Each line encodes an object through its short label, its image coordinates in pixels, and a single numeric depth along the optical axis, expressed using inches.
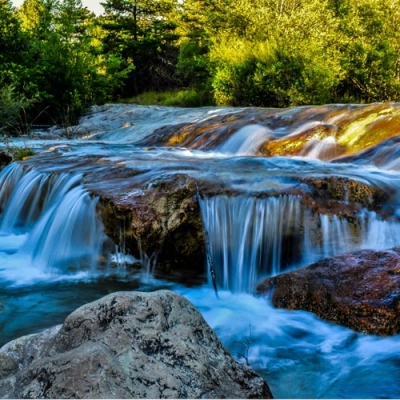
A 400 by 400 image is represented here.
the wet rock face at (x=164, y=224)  225.8
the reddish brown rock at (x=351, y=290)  163.8
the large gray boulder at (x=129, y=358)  74.8
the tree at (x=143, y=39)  1258.0
